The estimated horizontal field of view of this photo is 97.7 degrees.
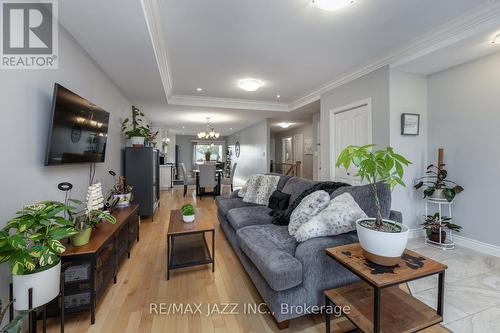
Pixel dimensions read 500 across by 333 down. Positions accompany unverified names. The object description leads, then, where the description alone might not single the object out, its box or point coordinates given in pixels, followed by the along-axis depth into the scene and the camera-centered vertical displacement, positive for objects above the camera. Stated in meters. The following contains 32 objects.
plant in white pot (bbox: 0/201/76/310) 1.09 -0.47
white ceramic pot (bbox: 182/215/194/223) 2.51 -0.61
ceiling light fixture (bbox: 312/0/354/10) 1.86 +1.39
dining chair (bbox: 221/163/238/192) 7.02 -0.53
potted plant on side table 1.21 -0.37
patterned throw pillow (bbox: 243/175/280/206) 3.40 -0.38
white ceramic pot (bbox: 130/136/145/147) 4.07 +0.45
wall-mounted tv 1.79 +0.33
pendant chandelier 7.89 +1.11
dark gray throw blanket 2.41 -0.34
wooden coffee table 2.26 -1.03
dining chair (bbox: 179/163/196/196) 6.69 -0.35
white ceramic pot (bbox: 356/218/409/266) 1.20 -0.45
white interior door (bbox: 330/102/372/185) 3.47 +0.59
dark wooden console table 1.57 -0.83
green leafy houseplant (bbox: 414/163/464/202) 2.90 -0.26
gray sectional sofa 1.50 -0.73
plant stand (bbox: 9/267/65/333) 1.32 -0.94
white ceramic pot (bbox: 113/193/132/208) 2.99 -0.49
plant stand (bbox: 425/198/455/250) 2.92 -0.95
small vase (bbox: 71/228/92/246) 1.68 -0.57
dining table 6.56 -0.55
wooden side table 1.15 -0.86
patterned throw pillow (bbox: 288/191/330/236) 2.04 -0.41
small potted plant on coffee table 2.51 -0.57
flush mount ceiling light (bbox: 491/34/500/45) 2.30 +1.35
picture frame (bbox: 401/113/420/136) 3.11 +0.60
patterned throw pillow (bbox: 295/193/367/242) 1.76 -0.47
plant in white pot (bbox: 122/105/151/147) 4.06 +0.60
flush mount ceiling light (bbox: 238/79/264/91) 3.91 +1.46
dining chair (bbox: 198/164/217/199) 6.21 -0.32
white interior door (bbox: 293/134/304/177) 8.94 +0.75
